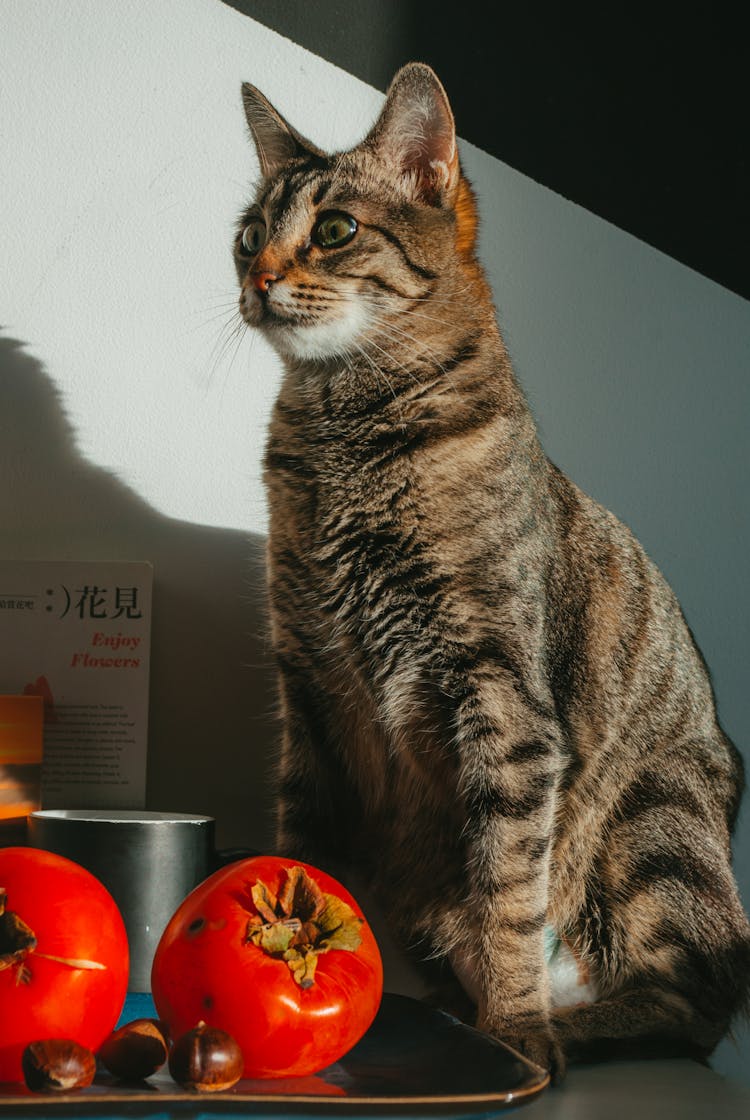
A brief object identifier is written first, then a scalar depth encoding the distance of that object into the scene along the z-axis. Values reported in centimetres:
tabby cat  97
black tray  60
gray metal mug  91
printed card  120
